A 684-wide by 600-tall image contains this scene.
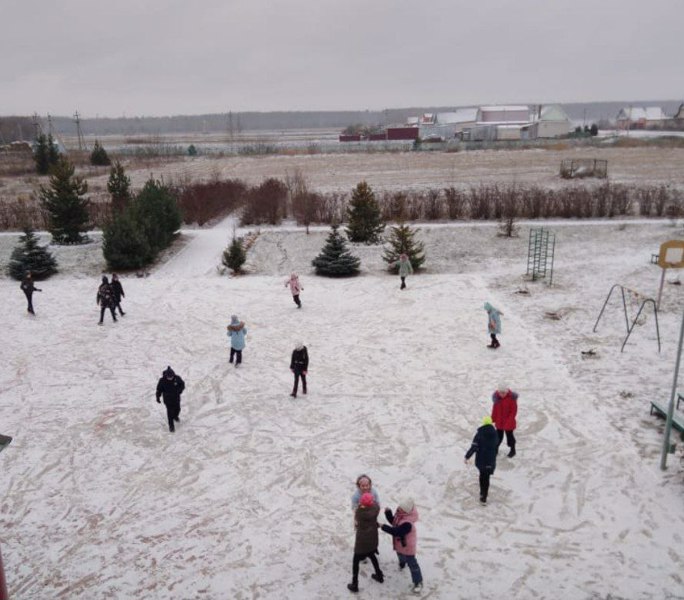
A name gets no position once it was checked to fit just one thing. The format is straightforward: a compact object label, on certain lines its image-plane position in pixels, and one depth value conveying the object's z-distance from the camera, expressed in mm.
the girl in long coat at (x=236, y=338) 12703
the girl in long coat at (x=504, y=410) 8773
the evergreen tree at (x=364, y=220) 25672
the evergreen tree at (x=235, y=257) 21469
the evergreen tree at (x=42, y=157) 57622
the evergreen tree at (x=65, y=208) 26219
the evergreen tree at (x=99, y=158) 63938
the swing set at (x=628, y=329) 13141
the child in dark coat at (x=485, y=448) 7812
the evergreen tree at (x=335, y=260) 20812
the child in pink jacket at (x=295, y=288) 16875
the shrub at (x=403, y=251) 21109
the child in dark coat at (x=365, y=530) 6328
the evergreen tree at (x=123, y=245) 22297
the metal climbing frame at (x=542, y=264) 19594
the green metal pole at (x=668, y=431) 8141
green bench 9430
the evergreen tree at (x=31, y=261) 21656
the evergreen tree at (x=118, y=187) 28938
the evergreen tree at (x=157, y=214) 24156
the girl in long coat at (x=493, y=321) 13281
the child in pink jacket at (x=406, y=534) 6305
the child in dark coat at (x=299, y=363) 11078
